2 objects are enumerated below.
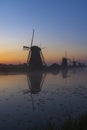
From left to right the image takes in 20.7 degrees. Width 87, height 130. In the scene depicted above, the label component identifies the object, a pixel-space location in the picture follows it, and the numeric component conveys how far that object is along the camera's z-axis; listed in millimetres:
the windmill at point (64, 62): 90812
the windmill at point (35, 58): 52031
